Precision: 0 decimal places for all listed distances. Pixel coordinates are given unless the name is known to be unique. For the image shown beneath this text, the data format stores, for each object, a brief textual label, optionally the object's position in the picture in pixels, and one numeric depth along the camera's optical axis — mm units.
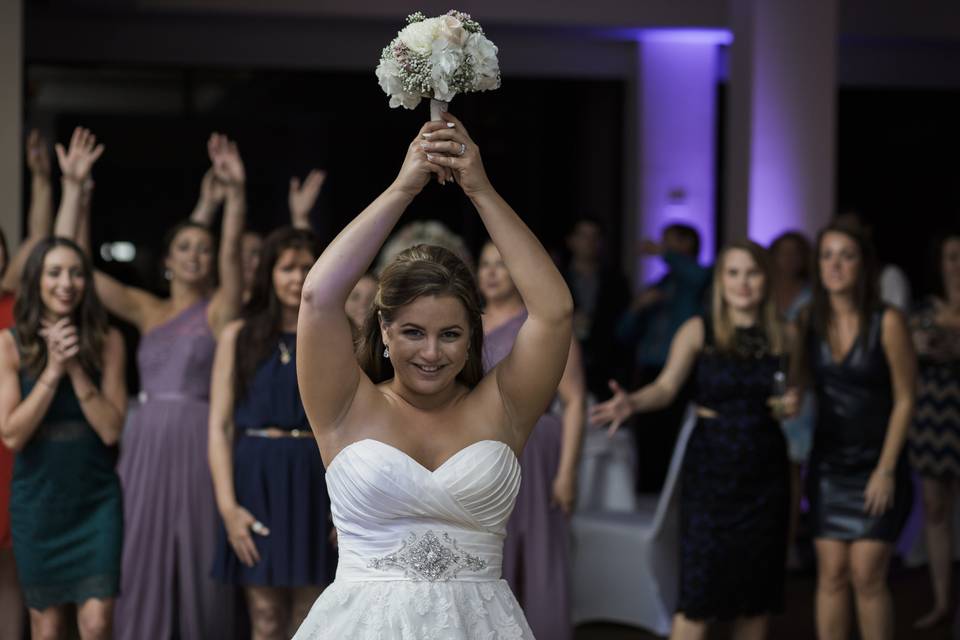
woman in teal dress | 7011
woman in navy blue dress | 7273
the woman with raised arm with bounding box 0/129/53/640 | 7816
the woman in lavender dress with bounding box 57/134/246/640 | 8608
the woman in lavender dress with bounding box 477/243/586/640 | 8372
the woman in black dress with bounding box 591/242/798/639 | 7867
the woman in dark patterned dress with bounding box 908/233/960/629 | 10647
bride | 4055
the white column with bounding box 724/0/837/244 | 14277
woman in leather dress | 8008
